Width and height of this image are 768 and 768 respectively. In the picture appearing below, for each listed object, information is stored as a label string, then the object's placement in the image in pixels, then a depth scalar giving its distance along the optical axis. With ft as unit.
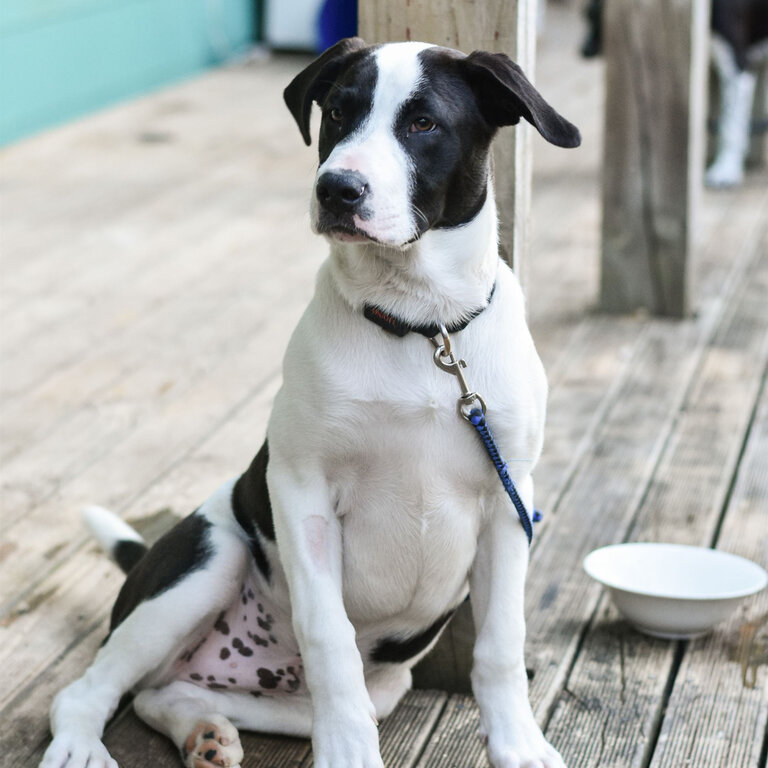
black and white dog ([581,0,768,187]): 21.12
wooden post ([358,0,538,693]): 7.23
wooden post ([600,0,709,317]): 14.08
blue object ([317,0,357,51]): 15.80
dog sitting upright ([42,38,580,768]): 5.97
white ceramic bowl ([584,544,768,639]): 7.91
